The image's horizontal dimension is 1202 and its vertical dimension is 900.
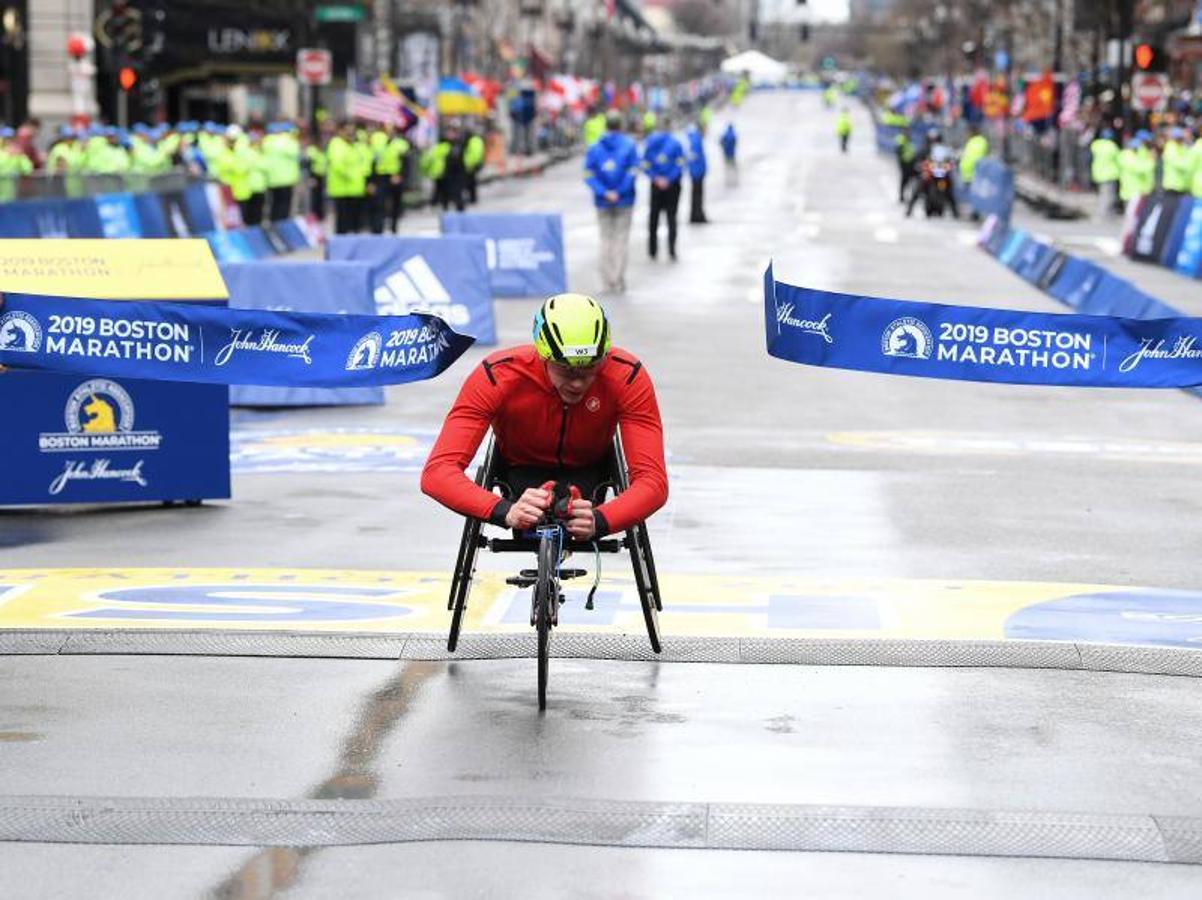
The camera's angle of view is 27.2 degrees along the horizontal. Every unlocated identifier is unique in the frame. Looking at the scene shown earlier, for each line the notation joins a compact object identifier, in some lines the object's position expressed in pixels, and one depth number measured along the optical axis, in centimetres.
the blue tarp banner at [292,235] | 3825
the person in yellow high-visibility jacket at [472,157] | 5194
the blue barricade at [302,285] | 2067
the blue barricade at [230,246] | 3356
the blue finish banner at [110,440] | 1395
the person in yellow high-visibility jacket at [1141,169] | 4475
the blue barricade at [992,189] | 4484
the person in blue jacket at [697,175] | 4606
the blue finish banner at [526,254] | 3119
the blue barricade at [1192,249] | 3509
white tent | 13175
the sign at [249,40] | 7050
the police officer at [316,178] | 4544
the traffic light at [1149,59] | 4709
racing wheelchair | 903
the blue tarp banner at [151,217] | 3486
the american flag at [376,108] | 5034
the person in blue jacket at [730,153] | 6831
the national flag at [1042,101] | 6862
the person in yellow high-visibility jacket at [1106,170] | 4828
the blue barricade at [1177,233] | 3659
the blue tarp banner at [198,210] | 3797
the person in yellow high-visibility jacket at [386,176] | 4097
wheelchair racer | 916
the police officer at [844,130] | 9650
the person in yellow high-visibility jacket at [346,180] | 3928
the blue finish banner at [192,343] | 1212
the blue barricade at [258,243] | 3579
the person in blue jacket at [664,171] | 3419
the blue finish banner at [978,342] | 1163
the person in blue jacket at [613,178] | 2964
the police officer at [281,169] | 4106
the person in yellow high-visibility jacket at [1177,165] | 4050
